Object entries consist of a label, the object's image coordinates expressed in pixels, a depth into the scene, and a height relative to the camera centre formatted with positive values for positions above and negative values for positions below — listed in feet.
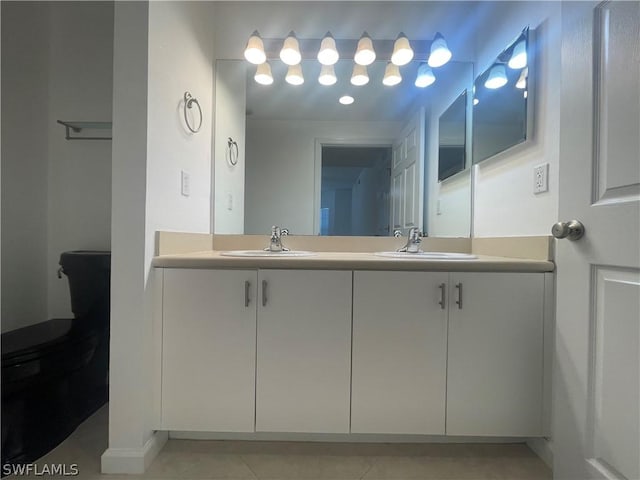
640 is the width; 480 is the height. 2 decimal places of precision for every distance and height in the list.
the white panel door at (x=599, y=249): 2.40 -0.06
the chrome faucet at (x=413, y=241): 5.14 -0.03
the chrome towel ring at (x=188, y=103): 4.65 +2.11
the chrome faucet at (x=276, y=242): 5.30 -0.09
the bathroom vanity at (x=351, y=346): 3.80 -1.40
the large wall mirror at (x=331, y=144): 5.73 +1.83
